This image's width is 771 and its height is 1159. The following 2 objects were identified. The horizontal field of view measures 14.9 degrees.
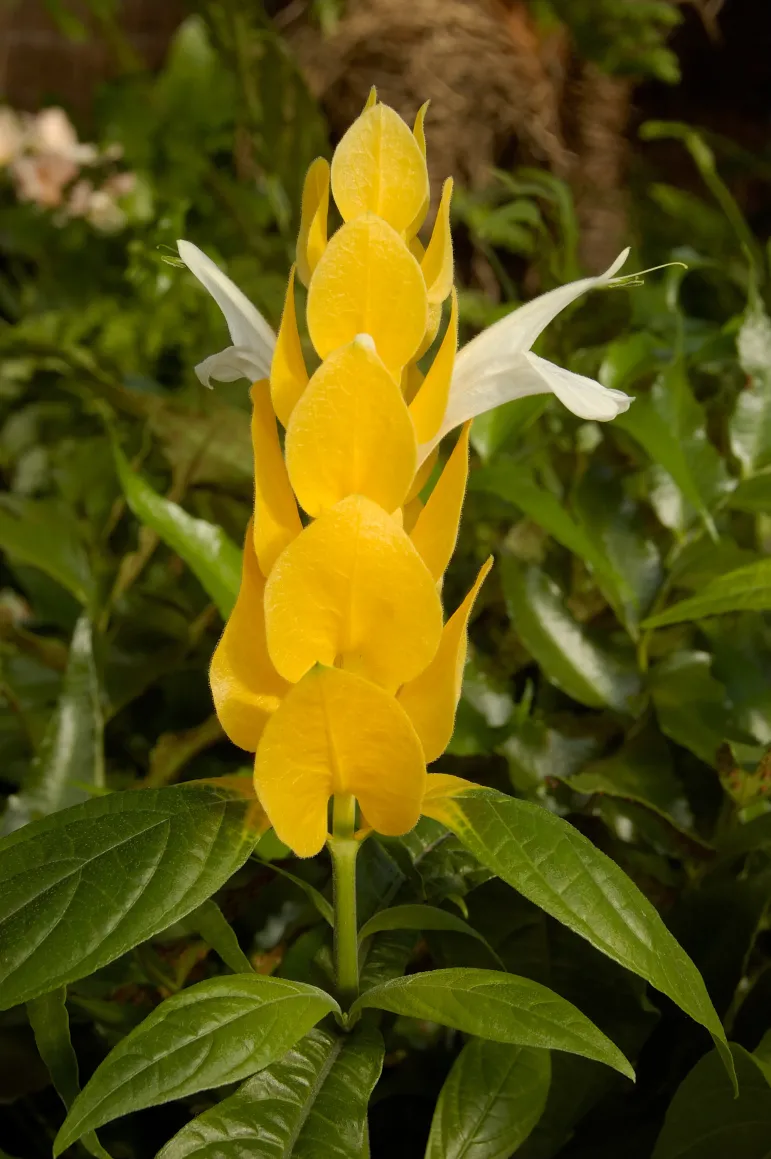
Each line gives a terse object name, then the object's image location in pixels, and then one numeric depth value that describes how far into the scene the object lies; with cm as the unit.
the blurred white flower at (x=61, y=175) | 169
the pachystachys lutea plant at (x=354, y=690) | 40
